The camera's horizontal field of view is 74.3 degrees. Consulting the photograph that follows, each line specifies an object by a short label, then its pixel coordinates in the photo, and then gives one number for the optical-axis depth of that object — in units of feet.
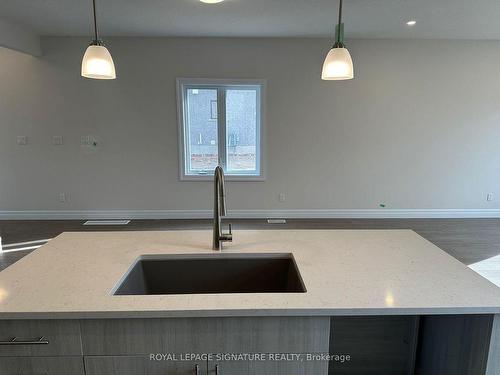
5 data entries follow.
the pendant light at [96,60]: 4.98
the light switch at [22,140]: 15.60
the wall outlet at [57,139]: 15.69
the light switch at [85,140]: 15.75
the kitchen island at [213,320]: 3.27
